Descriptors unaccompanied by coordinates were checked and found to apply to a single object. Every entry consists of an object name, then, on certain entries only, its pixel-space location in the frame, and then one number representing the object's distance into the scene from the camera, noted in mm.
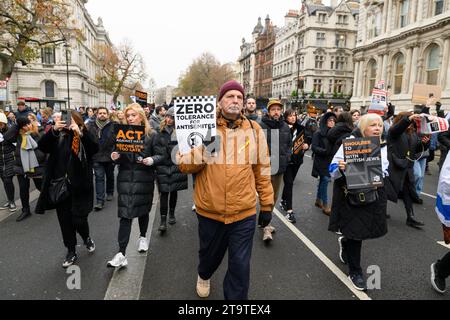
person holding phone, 3885
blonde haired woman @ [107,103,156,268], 3979
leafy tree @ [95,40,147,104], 60469
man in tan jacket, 2855
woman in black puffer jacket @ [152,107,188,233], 5207
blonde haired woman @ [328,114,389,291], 3496
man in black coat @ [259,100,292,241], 5008
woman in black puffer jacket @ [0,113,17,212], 6117
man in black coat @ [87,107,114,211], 6582
